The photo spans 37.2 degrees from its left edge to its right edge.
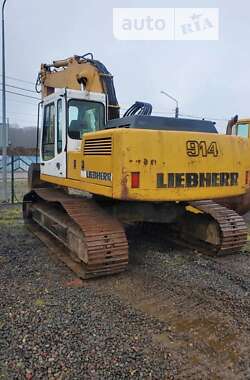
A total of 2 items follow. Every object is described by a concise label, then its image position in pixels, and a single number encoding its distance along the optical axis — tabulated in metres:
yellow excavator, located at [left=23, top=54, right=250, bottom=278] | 4.48
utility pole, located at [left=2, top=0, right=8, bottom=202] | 12.37
